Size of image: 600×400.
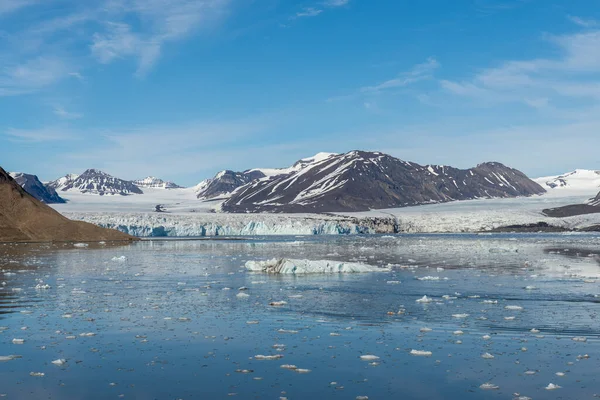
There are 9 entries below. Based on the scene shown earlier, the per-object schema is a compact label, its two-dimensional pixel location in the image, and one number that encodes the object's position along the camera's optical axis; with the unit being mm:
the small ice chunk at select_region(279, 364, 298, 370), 10666
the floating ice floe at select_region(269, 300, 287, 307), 17758
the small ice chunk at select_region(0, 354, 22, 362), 11211
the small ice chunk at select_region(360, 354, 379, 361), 11219
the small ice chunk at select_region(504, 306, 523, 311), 16750
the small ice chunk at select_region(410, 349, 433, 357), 11502
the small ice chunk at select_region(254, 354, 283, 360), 11359
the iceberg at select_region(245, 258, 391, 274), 27906
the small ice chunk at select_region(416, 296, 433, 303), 18230
